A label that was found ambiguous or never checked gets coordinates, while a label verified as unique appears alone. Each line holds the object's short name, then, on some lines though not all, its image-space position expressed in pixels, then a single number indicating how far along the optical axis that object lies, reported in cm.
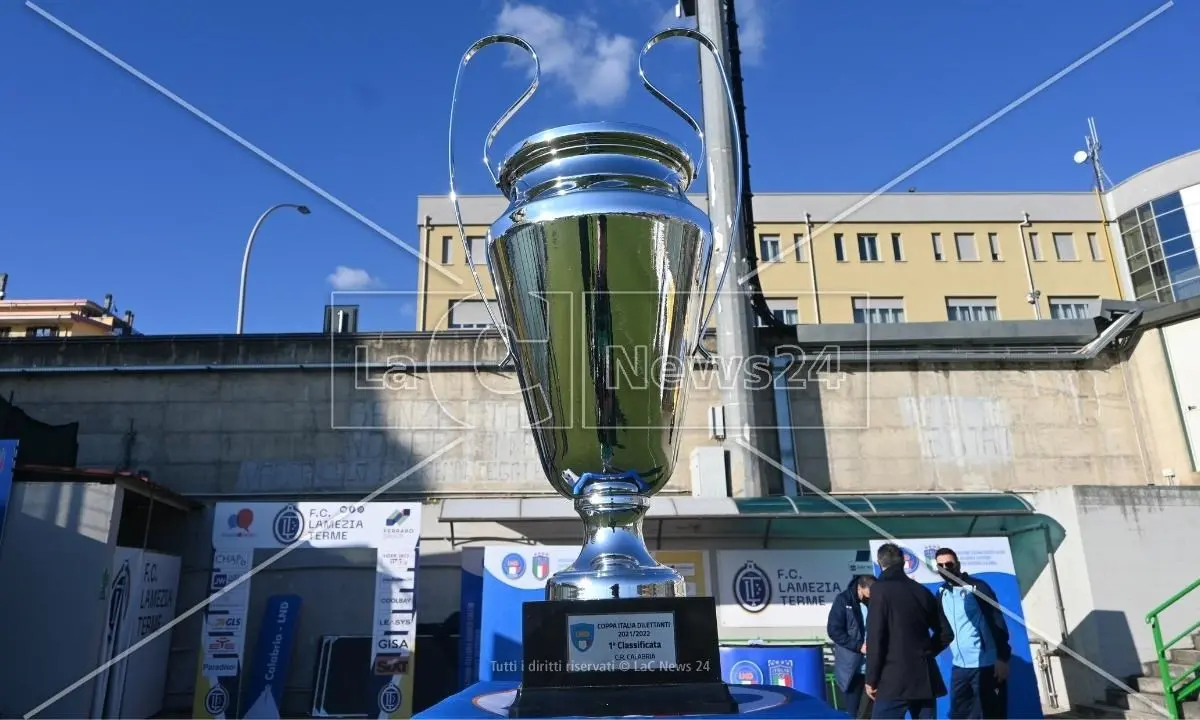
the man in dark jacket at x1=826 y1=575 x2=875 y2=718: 492
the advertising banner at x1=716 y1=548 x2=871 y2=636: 718
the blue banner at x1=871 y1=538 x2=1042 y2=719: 598
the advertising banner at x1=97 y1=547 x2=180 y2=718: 626
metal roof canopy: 714
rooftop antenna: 2695
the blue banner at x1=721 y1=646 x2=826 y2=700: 551
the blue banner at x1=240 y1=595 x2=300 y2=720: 692
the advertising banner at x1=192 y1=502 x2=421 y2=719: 652
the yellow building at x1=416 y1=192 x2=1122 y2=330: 2638
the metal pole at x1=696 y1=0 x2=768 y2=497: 814
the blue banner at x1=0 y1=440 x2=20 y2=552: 546
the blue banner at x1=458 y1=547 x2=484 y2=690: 676
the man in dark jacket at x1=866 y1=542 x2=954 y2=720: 354
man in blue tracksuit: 446
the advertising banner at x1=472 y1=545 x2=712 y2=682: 599
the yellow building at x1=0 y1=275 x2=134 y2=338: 4262
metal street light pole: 1227
